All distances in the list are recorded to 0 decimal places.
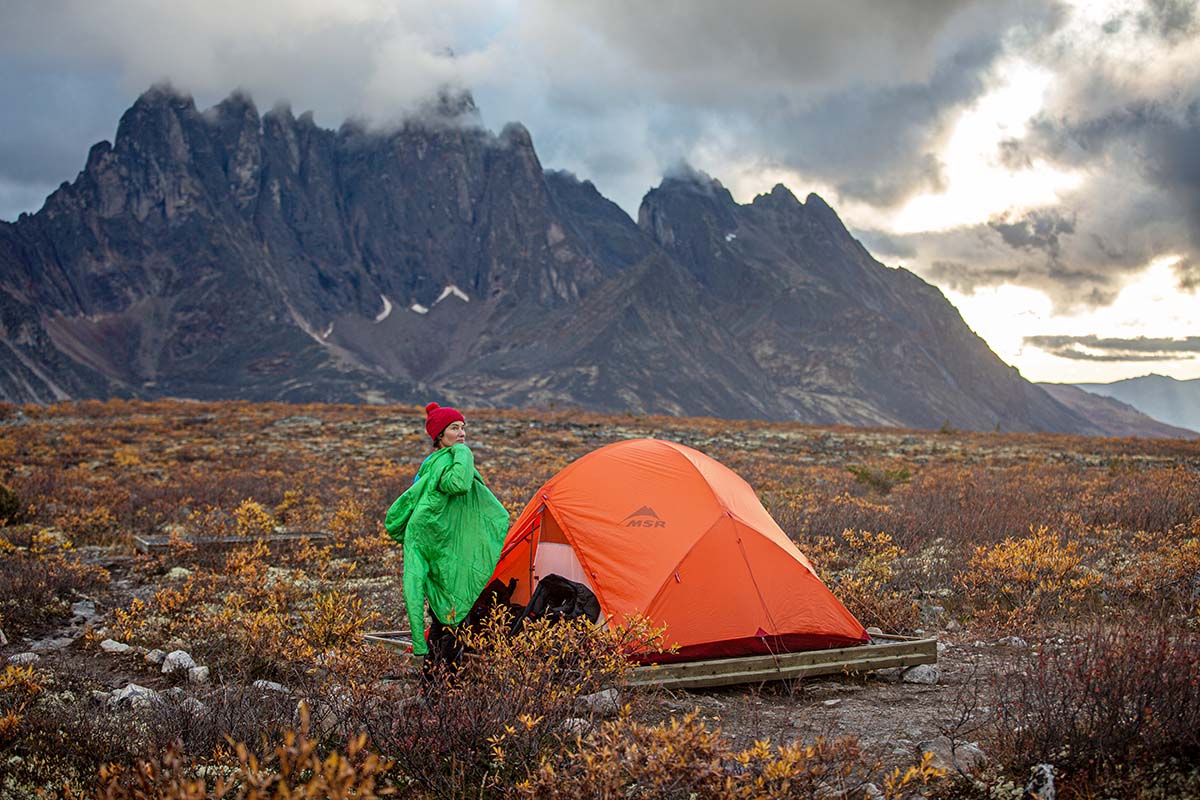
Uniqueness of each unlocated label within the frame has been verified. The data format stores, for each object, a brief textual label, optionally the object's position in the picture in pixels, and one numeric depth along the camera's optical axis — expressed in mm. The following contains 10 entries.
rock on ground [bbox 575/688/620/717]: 5668
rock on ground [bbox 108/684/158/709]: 5836
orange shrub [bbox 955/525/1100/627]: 8469
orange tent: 7203
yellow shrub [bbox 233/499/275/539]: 13148
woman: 6371
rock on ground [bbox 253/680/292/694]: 5998
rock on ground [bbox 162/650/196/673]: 7156
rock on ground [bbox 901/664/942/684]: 6915
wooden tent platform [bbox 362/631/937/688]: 6516
